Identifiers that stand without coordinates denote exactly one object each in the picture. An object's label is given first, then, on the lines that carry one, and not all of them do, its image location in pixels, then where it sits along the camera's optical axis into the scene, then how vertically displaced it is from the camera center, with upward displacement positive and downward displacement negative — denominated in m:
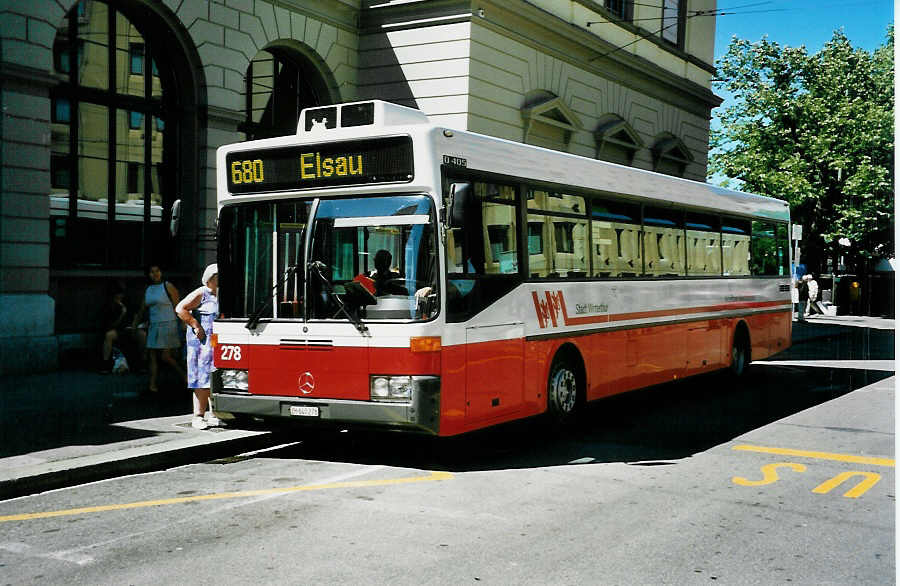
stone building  13.83 +3.72
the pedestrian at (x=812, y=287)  36.50 +0.55
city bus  8.10 +0.21
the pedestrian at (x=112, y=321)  14.34 -0.35
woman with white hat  9.96 -0.36
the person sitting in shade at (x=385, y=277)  8.16 +0.19
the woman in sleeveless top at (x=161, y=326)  12.22 -0.35
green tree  39.84 +6.92
